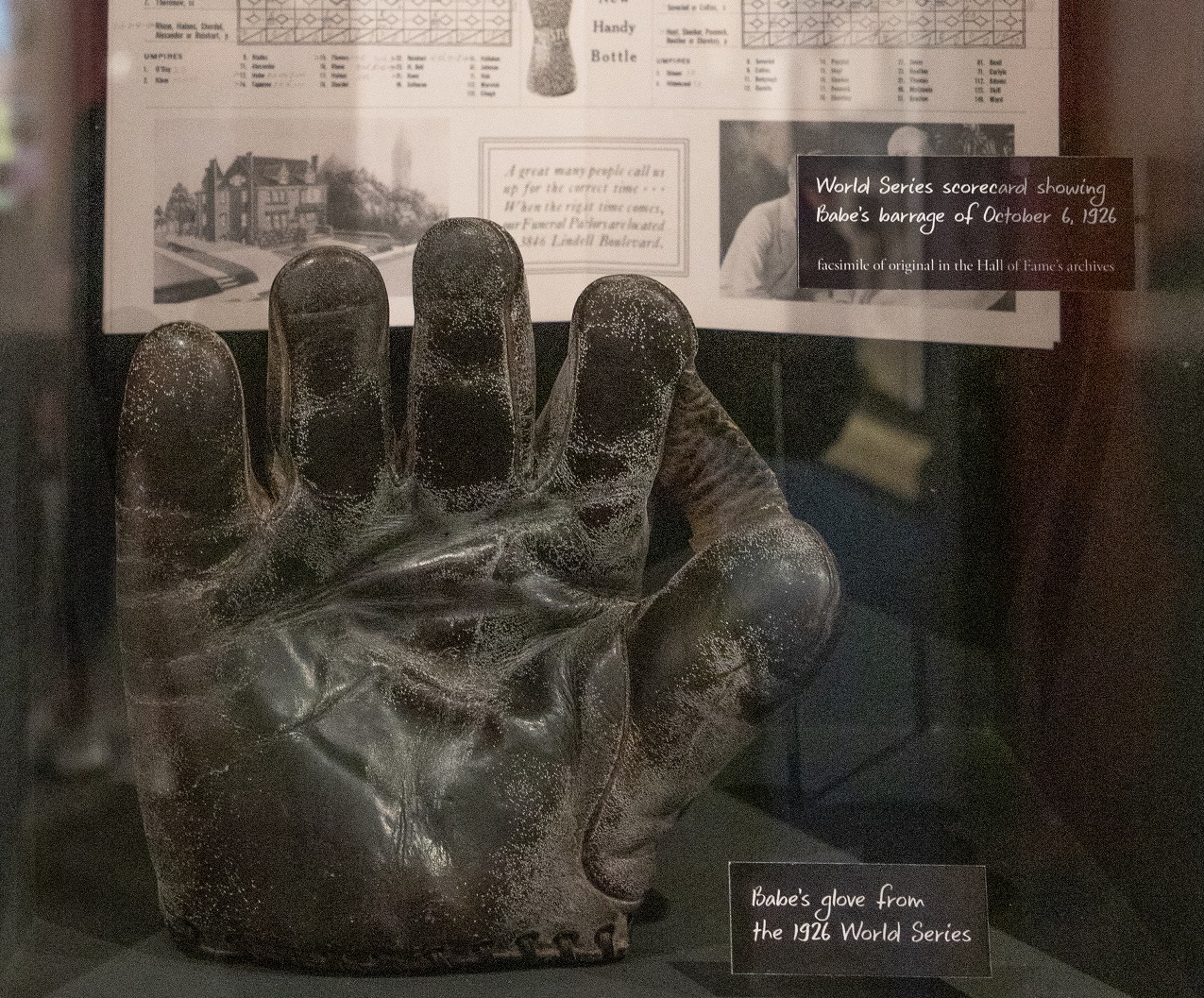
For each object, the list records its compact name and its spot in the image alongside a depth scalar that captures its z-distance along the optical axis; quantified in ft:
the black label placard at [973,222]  2.56
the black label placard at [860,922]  2.39
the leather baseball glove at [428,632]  2.38
